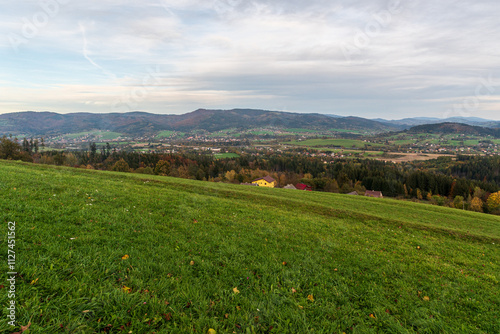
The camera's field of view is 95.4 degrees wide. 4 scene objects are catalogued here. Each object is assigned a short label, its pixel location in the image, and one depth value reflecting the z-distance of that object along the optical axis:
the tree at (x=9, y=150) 58.75
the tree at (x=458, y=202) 69.61
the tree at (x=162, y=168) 80.90
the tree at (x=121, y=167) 80.19
